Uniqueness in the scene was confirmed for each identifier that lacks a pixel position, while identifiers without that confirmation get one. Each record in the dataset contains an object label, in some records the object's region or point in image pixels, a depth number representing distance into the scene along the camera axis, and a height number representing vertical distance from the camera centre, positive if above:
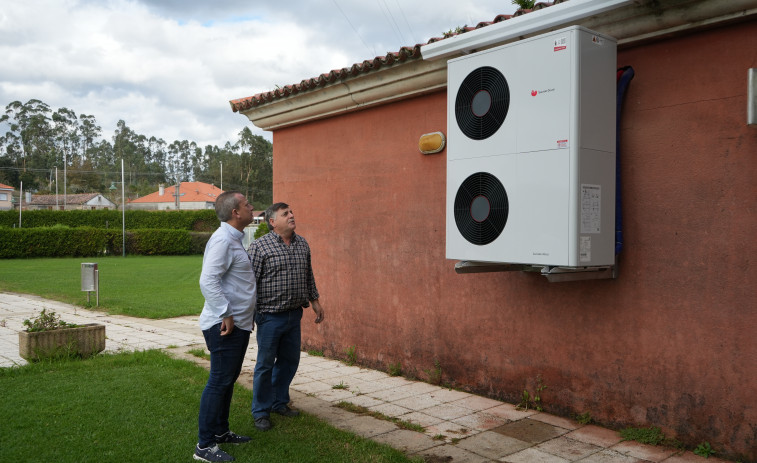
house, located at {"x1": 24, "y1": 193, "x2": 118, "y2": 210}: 66.75 +2.67
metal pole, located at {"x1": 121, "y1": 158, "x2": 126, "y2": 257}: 33.42 -1.03
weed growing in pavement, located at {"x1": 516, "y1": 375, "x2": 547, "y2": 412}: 5.27 -1.54
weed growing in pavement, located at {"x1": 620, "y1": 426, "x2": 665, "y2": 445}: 4.42 -1.56
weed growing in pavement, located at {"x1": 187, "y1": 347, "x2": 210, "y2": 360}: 7.78 -1.69
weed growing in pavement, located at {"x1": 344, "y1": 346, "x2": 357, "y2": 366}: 7.27 -1.58
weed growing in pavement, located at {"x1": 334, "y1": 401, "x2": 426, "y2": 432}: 4.90 -1.65
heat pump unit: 4.14 +0.55
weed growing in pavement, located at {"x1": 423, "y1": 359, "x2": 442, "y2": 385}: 6.22 -1.55
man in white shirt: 4.10 -0.61
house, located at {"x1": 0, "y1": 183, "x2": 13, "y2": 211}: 69.89 +3.20
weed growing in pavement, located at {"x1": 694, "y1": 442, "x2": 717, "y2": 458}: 4.15 -1.55
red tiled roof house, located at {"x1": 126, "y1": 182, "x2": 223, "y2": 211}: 74.31 +3.14
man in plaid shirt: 4.98 -0.68
